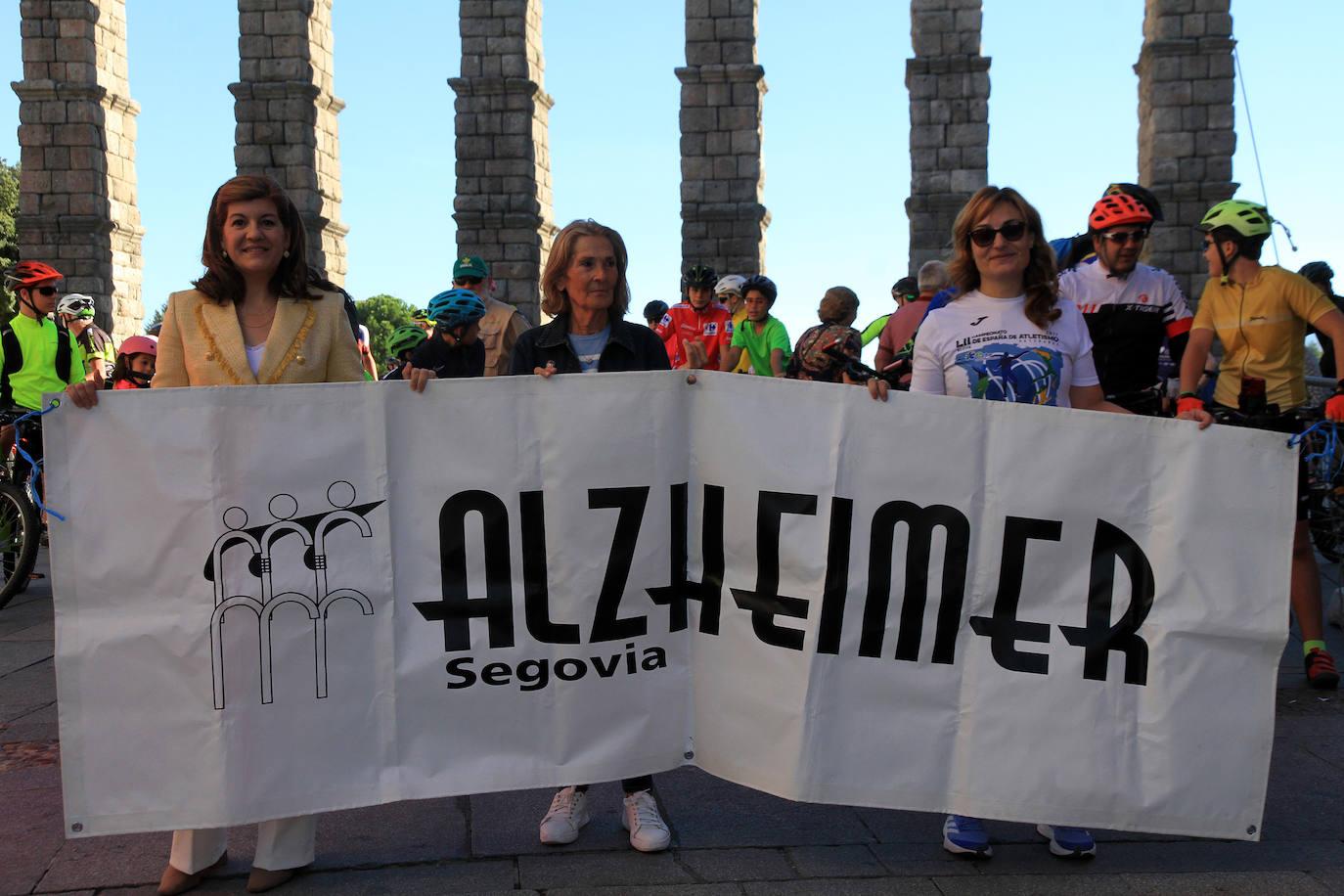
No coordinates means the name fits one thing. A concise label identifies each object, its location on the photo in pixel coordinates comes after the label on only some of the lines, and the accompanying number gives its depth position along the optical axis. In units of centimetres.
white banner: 378
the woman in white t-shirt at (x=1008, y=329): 416
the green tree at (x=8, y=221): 4144
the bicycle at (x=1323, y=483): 611
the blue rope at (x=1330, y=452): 618
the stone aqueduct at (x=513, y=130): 1816
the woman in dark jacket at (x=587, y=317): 434
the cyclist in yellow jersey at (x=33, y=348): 978
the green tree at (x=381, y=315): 8912
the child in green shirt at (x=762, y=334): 1086
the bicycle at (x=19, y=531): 848
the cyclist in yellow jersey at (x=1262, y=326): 595
